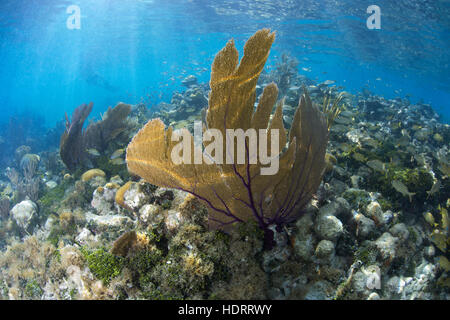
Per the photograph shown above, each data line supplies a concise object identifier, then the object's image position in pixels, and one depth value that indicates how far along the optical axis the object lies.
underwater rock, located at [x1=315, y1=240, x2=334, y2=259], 2.82
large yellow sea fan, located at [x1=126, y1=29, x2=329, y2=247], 2.31
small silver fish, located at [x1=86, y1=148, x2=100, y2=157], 6.82
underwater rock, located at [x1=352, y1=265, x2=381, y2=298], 2.70
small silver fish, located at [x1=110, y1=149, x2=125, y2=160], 6.65
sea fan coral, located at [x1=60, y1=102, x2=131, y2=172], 7.43
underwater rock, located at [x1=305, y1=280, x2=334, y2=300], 2.54
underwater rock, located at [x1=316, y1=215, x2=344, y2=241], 2.96
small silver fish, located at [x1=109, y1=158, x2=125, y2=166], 6.58
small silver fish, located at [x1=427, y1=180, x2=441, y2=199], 4.41
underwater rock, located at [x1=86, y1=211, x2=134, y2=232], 3.64
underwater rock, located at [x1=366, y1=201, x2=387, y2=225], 3.57
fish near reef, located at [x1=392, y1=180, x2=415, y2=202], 4.25
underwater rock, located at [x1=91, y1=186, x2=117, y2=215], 4.68
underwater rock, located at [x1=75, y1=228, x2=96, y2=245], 3.66
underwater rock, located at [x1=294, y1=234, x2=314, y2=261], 2.86
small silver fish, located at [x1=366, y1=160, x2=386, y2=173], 4.83
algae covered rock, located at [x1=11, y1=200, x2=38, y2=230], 5.86
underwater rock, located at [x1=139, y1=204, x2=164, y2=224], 3.16
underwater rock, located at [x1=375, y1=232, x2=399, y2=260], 3.10
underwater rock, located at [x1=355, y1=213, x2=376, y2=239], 3.28
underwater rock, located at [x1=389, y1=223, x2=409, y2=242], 3.39
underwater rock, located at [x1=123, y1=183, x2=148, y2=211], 3.50
